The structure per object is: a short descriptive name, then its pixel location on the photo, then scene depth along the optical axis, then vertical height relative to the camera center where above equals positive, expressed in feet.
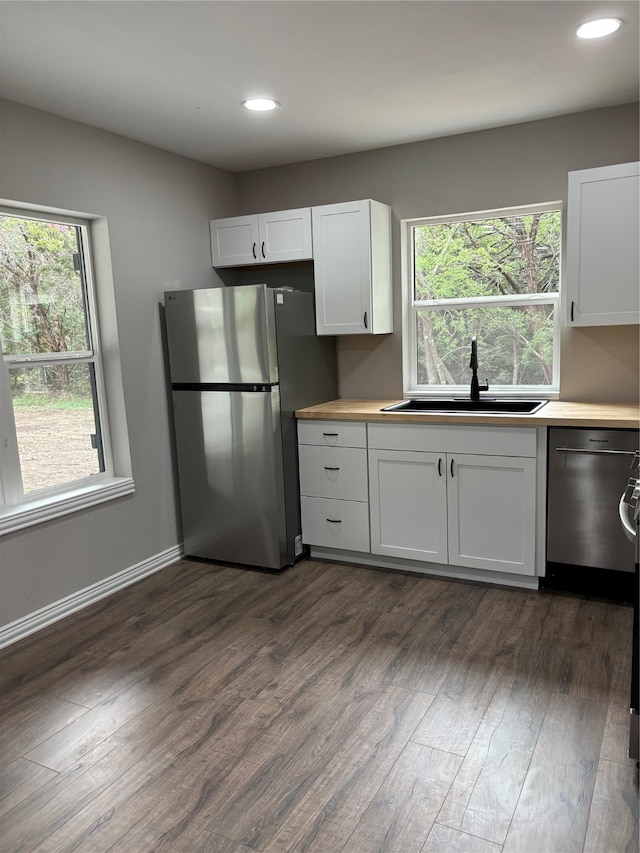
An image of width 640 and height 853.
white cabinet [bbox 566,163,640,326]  9.89 +1.18
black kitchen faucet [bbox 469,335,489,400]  11.85 -0.99
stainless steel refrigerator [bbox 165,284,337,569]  11.39 -1.37
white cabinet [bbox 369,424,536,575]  10.37 -2.87
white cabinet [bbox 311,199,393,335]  11.96 +1.24
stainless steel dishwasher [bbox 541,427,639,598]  9.67 -2.86
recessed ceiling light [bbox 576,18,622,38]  7.43 +3.44
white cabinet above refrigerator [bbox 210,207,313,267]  12.57 +1.95
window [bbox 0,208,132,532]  9.81 -0.46
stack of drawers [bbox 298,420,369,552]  11.70 -2.80
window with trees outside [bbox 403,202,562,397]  11.91 +0.50
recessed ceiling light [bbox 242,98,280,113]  9.56 +3.46
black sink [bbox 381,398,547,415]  11.50 -1.47
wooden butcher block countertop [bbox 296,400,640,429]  9.62 -1.44
